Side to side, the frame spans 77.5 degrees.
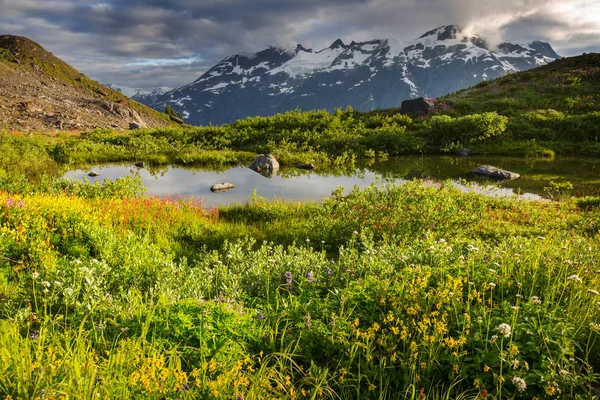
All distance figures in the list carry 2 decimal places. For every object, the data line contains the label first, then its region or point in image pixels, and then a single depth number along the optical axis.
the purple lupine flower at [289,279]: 5.66
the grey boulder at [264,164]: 26.20
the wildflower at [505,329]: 3.60
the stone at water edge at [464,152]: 31.57
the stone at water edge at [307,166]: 27.34
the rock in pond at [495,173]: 21.95
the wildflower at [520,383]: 3.33
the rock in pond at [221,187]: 19.53
